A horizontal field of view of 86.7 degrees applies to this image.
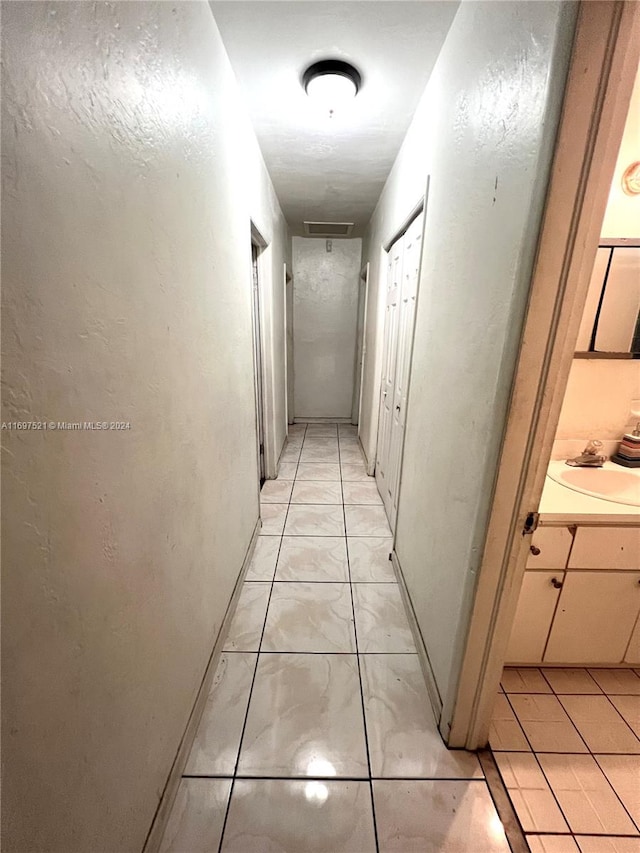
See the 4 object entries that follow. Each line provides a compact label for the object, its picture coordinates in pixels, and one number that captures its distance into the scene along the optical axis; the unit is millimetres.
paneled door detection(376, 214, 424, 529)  1985
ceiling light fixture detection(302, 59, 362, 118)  1439
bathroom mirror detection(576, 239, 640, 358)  1448
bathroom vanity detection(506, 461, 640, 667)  1243
